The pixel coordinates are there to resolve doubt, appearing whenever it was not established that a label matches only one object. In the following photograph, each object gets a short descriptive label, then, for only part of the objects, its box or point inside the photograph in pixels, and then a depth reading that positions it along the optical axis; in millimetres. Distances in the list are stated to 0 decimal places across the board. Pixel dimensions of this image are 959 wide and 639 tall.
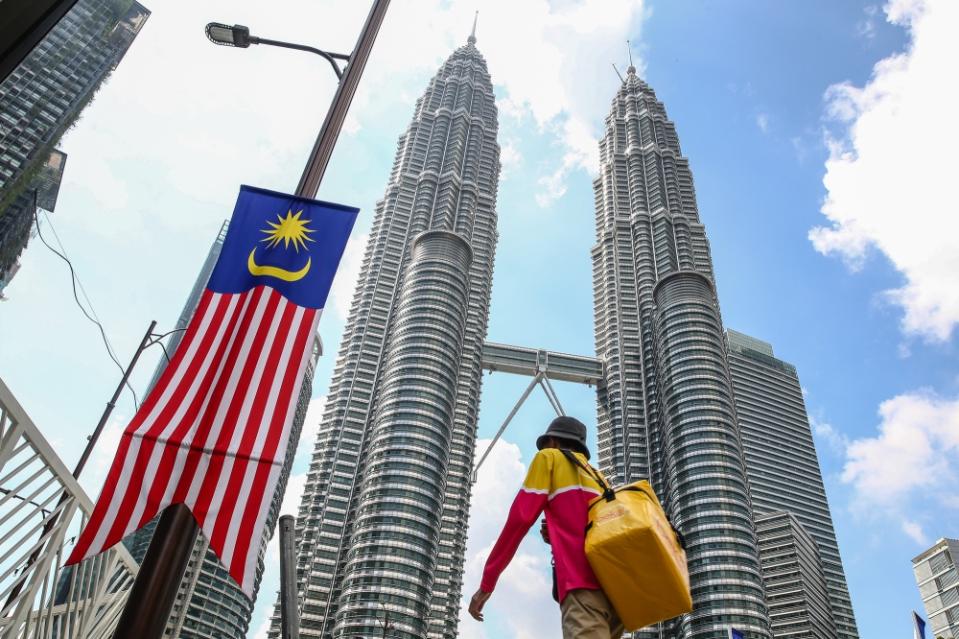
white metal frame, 8500
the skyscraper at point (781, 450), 169500
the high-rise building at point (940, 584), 86875
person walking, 3814
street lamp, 7691
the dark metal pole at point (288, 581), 5762
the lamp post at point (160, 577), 3902
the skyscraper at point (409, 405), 88875
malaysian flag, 5082
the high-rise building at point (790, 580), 133750
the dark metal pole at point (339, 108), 6645
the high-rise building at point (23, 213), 77125
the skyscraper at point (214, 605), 101812
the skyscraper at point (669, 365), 87062
